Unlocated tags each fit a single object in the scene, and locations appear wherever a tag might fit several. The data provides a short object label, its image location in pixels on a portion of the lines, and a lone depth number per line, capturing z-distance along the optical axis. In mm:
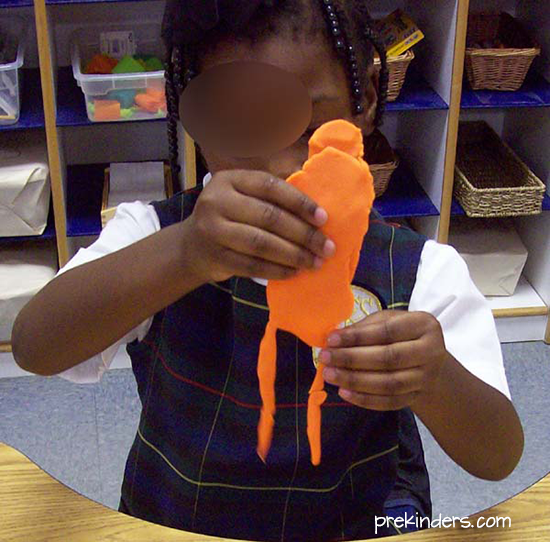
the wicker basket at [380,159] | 1978
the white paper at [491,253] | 2189
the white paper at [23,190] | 1893
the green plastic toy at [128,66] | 1836
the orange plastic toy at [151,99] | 1840
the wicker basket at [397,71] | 1846
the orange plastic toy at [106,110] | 1826
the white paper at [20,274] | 1982
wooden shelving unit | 1894
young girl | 609
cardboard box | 1871
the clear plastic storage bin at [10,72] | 1818
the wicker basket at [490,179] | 2021
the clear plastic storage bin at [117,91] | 1800
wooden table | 701
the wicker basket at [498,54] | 1921
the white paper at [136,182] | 1990
